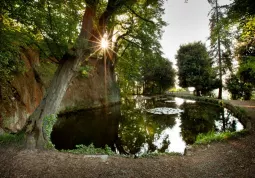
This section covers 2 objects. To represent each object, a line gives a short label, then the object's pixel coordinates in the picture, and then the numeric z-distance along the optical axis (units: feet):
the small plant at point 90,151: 19.39
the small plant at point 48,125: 19.70
